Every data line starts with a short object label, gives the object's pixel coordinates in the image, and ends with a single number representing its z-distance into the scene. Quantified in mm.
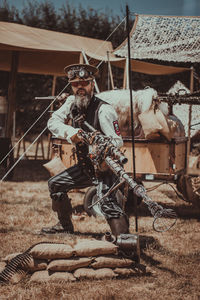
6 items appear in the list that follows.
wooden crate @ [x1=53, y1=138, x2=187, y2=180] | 5508
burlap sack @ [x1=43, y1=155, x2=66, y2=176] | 6352
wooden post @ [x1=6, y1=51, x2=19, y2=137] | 9094
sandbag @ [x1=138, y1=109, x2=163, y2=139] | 5242
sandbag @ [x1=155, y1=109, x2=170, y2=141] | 5246
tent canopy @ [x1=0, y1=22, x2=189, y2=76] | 8477
